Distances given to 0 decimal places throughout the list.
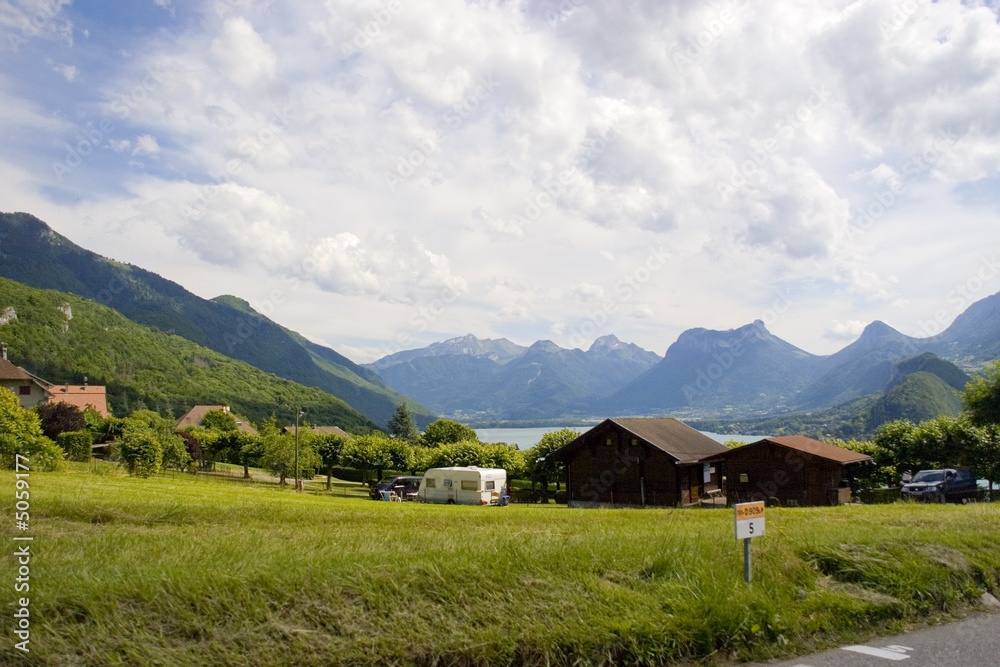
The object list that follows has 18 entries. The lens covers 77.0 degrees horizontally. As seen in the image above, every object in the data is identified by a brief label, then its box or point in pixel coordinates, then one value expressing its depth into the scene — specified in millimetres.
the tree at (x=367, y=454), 62406
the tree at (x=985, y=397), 32125
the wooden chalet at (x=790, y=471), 33312
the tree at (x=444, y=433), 84500
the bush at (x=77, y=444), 39688
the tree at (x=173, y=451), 48625
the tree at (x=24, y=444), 24812
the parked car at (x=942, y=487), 32031
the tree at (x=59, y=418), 54688
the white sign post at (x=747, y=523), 7176
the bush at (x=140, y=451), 36719
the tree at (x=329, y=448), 68375
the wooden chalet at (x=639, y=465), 36469
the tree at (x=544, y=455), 50719
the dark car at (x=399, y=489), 42775
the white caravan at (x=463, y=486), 37344
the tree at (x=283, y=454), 51781
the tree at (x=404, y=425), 119875
